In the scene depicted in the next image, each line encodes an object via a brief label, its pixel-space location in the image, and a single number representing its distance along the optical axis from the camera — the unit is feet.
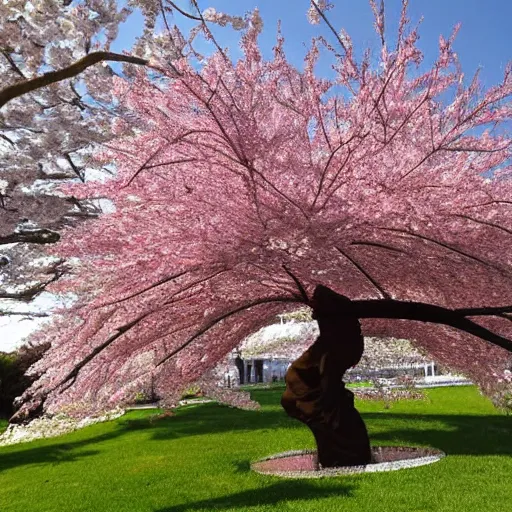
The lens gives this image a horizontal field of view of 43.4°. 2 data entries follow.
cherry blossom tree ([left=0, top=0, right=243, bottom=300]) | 32.32
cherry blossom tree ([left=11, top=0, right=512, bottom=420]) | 18.03
